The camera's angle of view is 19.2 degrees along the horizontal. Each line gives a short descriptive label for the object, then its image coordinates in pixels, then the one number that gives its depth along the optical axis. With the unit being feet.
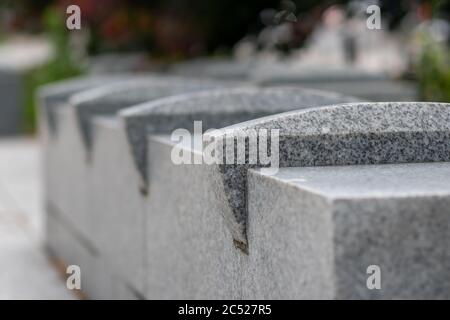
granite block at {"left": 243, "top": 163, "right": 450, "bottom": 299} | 12.00
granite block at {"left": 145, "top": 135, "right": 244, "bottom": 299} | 16.99
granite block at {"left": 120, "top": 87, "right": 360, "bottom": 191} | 22.36
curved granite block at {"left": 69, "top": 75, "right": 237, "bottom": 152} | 29.88
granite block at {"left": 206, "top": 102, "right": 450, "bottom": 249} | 15.01
